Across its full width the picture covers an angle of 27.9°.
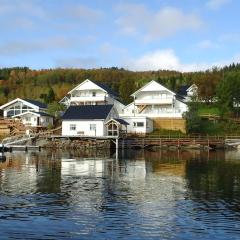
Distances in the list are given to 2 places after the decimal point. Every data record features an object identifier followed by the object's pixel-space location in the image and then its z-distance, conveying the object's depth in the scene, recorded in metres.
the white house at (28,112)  72.25
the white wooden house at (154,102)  73.81
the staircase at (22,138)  59.47
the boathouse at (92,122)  64.25
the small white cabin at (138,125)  68.12
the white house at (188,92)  81.06
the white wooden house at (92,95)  79.88
